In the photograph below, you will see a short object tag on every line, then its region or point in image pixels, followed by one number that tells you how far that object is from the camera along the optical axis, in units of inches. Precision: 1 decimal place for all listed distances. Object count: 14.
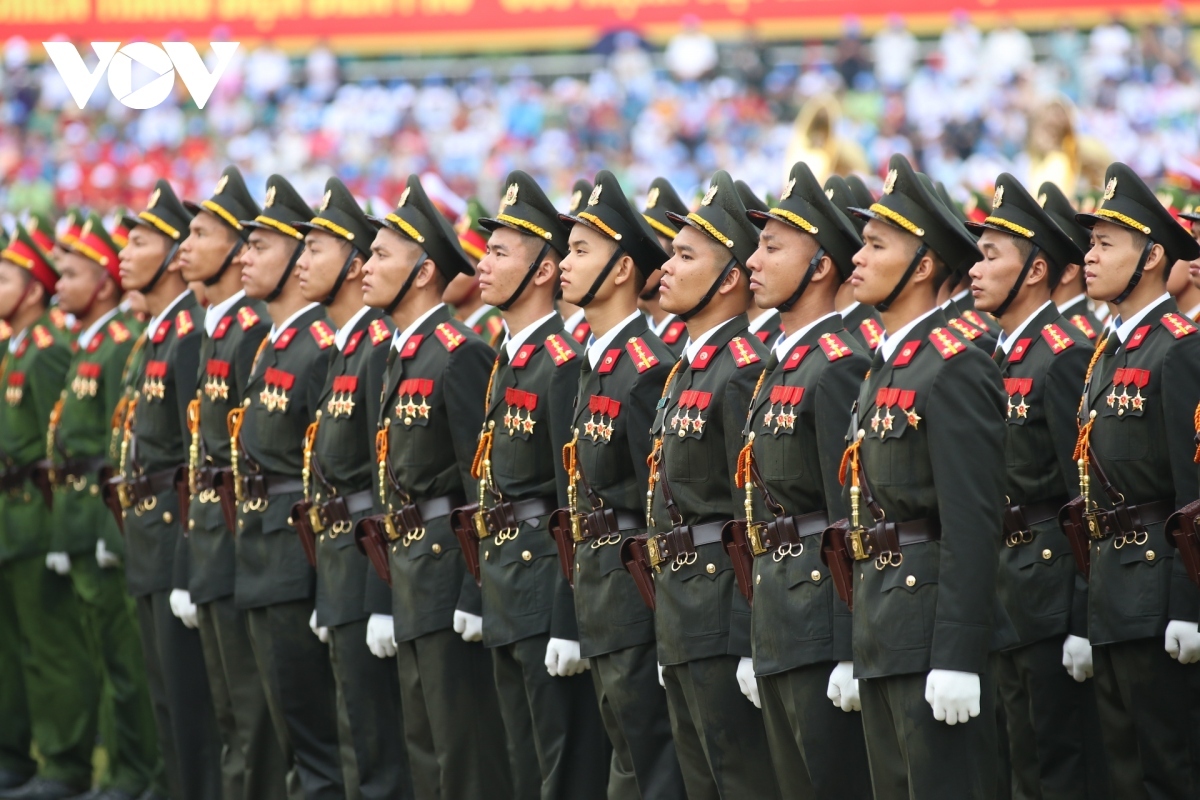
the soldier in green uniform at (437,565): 506.6
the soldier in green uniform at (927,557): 365.1
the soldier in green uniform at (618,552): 458.9
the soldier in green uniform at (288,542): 552.7
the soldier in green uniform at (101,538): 671.8
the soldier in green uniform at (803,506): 400.5
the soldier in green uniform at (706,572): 431.5
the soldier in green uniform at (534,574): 484.4
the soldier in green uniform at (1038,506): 463.2
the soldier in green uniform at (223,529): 570.3
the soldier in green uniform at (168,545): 606.2
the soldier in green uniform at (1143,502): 425.1
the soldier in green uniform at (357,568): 531.2
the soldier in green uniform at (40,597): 695.1
